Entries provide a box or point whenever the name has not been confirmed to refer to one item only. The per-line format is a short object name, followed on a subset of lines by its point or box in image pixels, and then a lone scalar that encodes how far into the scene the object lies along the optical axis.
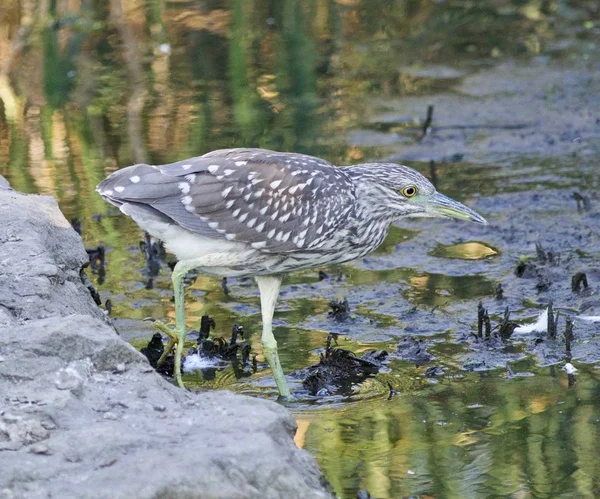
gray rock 8.34
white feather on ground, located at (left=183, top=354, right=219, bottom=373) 13.96
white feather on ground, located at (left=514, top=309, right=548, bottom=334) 14.59
